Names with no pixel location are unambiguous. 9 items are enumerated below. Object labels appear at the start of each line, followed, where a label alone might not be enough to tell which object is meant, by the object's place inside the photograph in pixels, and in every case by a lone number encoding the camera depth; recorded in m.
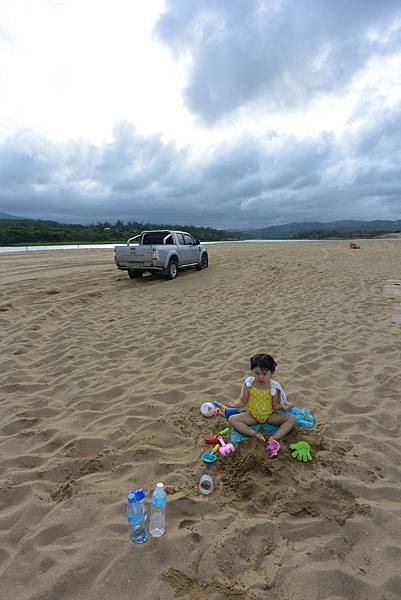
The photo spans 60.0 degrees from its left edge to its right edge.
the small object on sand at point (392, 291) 9.20
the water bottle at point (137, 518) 2.26
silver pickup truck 12.49
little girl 3.25
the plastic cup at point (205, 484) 2.66
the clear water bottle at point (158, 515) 2.30
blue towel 3.25
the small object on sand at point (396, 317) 6.98
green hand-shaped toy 2.98
